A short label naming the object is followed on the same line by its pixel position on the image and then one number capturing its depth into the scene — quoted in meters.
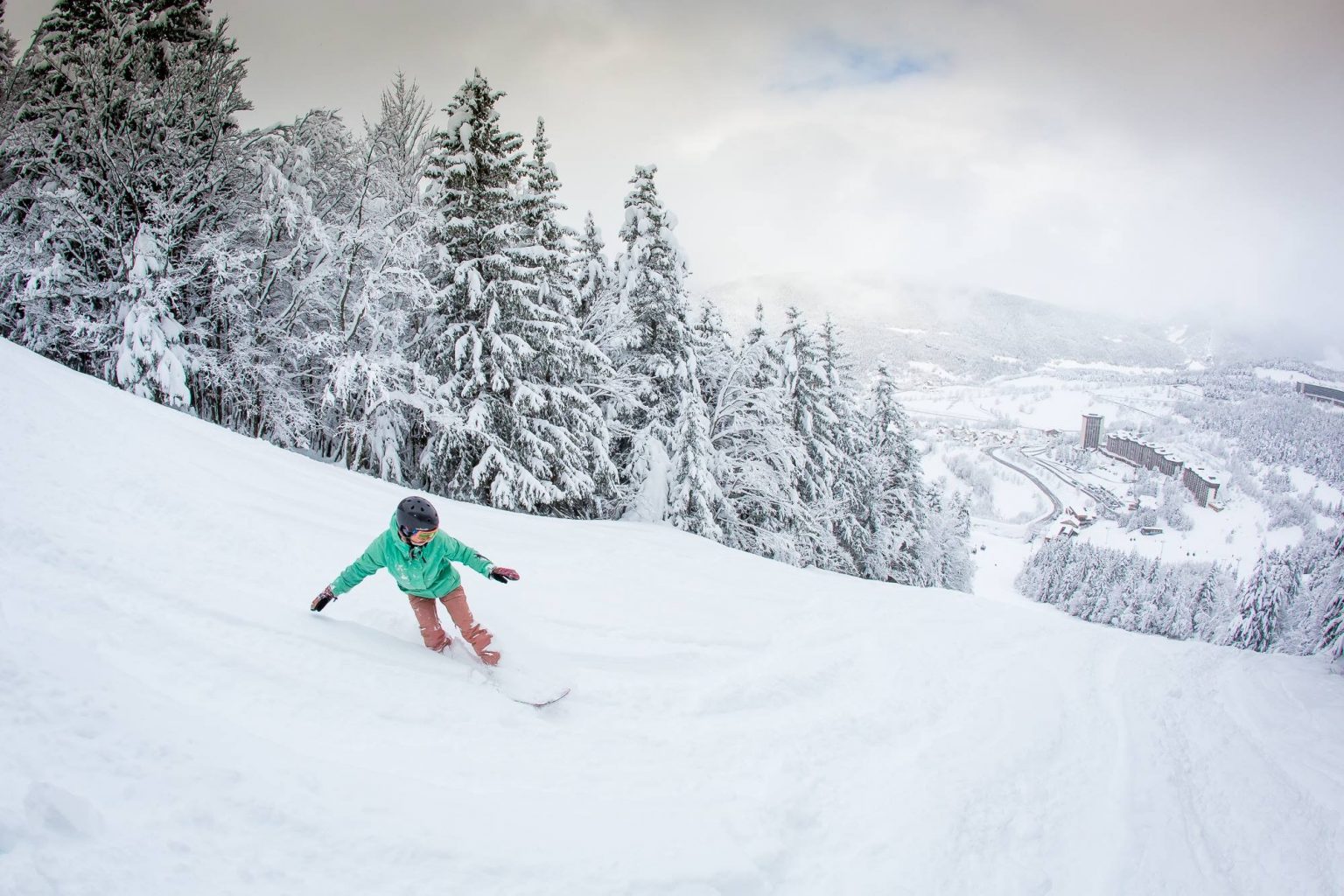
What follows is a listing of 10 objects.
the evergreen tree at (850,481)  20.31
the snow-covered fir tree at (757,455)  15.26
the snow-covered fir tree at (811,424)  17.66
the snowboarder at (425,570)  4.14
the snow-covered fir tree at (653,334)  13.70
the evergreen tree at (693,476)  13.21
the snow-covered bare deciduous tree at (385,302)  12.85
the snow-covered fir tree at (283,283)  13.53
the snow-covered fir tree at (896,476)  23.81
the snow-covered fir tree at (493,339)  12.38
